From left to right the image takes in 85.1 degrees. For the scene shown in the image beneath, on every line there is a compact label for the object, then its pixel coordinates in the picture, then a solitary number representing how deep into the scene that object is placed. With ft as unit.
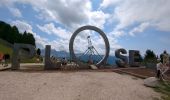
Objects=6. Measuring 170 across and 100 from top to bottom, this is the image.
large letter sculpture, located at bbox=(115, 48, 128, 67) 36.61
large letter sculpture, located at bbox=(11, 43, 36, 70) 28.67
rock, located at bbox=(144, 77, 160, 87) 19.64
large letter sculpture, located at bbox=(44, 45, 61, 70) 29.77
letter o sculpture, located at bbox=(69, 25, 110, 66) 32.65
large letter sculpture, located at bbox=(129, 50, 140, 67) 37.52
